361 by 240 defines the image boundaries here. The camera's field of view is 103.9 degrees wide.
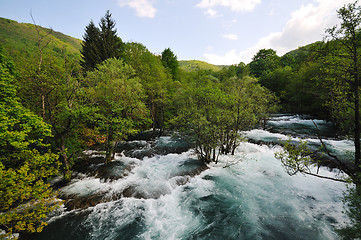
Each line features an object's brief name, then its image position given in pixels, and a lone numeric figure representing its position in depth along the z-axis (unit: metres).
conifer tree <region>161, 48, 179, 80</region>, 50.75
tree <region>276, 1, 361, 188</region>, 6.96
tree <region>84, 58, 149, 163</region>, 13.39
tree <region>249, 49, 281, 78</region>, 72.42
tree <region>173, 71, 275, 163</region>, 13.64
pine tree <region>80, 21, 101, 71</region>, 31.80
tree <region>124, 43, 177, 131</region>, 24.77
